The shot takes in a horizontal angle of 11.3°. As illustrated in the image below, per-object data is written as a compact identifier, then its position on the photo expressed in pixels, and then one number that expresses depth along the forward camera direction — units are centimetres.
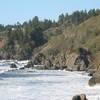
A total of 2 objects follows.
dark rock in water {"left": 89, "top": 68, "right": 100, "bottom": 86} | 7106
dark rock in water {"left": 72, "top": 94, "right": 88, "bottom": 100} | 4641
